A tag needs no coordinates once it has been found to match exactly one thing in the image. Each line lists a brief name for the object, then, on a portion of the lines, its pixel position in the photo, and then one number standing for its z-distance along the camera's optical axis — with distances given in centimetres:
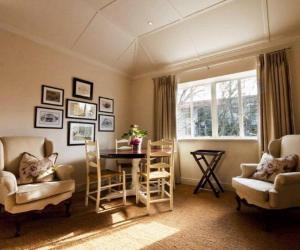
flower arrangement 316
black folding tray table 332
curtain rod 333
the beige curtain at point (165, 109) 409
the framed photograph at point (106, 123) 408
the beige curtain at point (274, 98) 294
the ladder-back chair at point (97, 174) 251
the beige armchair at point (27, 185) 194
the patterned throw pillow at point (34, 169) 230
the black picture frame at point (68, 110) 347
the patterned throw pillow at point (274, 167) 230
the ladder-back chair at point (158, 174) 241
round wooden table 246
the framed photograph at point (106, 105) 409
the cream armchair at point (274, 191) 200
